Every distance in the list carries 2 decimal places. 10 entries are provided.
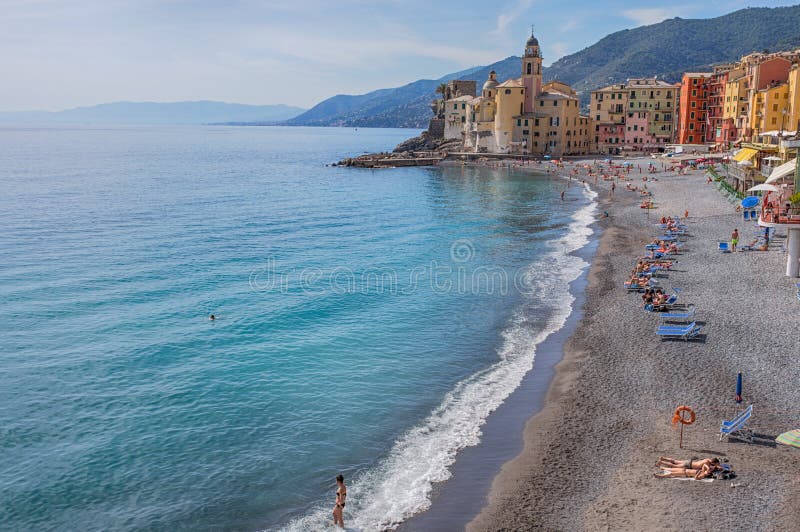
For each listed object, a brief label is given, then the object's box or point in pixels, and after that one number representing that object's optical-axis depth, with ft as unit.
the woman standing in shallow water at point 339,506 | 51.42
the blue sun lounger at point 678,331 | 87.40
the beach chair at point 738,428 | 59.16
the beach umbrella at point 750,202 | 145.67
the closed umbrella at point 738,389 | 67.05
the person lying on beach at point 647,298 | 104.19
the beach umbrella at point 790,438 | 55.88
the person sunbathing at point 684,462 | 54.34
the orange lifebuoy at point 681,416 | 59.31
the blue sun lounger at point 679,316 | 95.30
